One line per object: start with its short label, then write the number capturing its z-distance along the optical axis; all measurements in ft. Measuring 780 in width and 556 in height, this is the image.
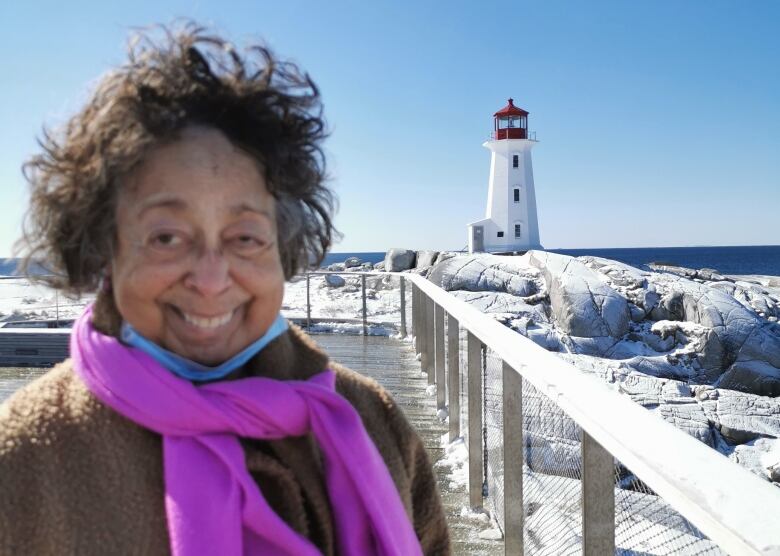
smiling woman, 3.28
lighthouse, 114.62
